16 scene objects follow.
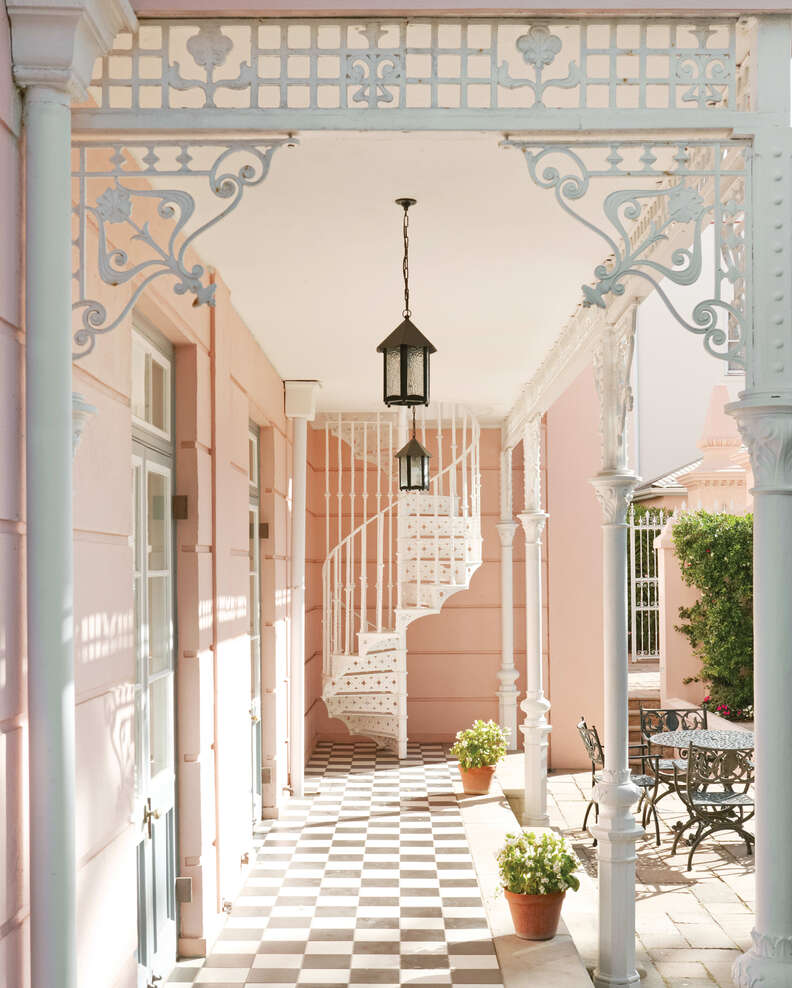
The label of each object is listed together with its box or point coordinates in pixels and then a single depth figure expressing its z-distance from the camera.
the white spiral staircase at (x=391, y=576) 10.16
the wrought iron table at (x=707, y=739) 7.13
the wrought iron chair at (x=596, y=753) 7.46
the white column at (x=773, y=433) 2.52
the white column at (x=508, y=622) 10.81
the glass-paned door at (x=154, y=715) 4.12
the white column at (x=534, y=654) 7.99
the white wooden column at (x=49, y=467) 2.29
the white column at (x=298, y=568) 8.45
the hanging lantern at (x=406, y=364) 4.11
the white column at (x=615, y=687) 4.52
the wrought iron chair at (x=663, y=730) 7.47
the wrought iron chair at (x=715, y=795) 6.74
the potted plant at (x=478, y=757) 8.55
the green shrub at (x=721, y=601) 9.83
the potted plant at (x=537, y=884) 5.06
